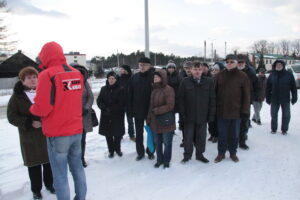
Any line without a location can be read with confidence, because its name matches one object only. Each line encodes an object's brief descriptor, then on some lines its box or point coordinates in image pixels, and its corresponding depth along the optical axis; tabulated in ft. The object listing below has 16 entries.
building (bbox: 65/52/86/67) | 293.16
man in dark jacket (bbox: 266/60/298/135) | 19.95
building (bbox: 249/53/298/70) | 240.12
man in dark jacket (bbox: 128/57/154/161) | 14.90
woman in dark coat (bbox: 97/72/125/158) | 15.62
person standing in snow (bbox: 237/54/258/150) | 16.85
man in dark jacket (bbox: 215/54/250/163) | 14.24
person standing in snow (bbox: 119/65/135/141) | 19.25
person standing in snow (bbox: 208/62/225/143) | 18.67
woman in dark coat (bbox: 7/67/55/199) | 10.40
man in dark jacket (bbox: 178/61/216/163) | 14.06
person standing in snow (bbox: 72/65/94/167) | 13.45
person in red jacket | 8.03
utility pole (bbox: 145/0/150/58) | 31.04
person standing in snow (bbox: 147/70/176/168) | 13.48
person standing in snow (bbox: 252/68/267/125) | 23.71
